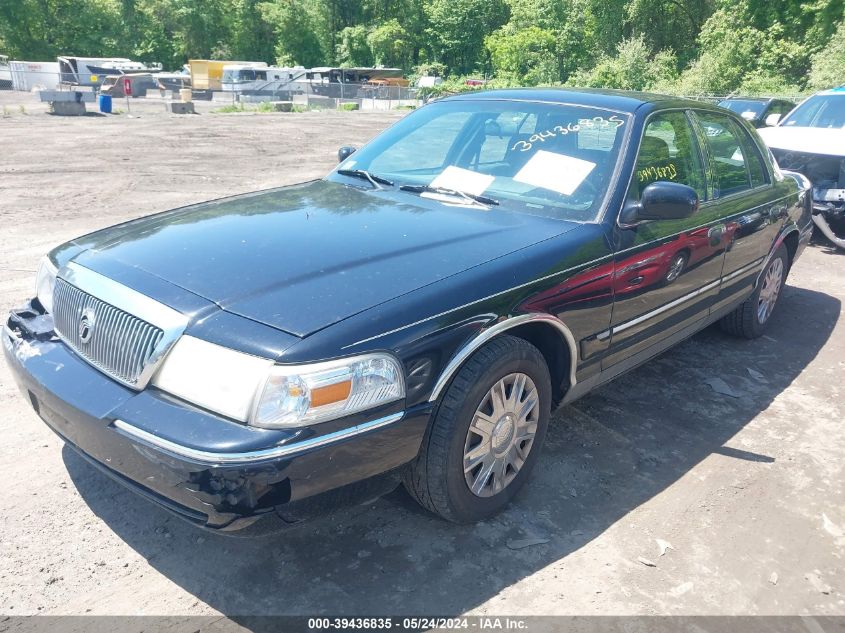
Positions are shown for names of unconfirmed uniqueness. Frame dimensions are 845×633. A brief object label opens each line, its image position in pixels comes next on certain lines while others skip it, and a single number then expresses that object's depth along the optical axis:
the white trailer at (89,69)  44.78
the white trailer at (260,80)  47.75
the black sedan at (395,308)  2.24
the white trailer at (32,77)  42.30
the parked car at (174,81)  50.43
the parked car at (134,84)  40.36
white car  7.98
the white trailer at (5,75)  43.94
